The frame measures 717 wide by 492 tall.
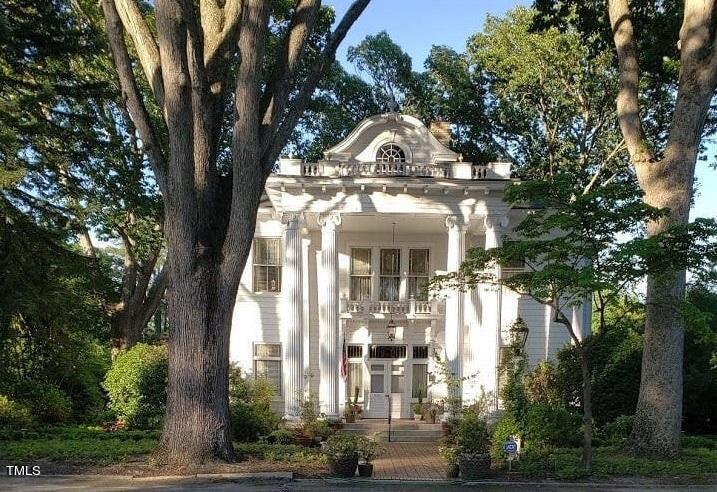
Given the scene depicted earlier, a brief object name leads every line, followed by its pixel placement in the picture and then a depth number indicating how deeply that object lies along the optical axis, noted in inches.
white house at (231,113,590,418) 887.7
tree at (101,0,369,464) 497.4
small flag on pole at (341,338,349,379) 919.7
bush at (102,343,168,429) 820.0
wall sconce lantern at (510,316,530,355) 762.5
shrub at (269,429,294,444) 708.0
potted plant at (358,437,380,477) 522.9
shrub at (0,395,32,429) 700.8
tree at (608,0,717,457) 572.1
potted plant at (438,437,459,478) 530.3
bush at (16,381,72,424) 764.0
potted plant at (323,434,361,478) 506.0
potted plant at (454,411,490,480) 512.1
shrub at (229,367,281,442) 703.1
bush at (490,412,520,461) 573.3
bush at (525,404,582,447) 605.0
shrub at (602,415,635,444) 695.7
